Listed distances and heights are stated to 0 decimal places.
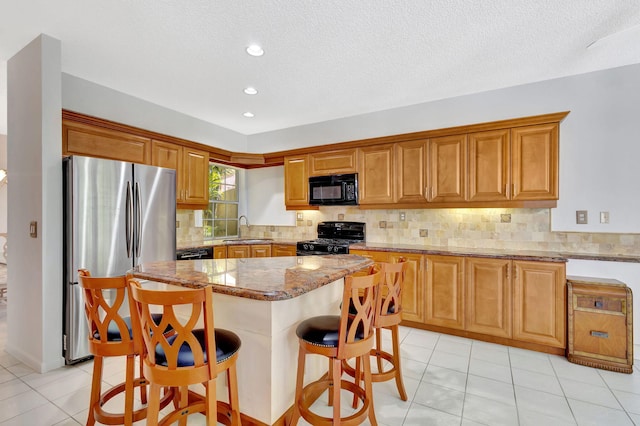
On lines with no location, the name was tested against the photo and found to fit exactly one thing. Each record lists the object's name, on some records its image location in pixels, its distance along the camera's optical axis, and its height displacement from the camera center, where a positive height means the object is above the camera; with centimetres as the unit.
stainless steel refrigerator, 268 -10
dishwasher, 377 -50
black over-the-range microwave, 418 +30
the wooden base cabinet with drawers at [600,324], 261 -95
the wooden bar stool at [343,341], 158 -68
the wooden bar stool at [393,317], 203 -69
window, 514 +14
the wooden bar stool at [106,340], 164 -68
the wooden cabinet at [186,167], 390 +59
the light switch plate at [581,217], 317 -6
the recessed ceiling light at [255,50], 269 +139
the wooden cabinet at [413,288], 348 -84
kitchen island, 168 -61
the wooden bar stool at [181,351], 129 -63
